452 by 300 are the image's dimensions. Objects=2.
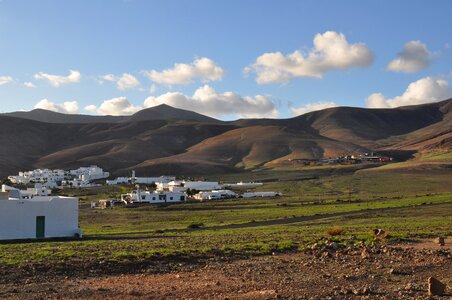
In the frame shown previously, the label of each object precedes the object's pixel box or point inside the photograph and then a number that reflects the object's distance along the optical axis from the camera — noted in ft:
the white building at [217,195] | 292.40
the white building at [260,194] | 295.69
